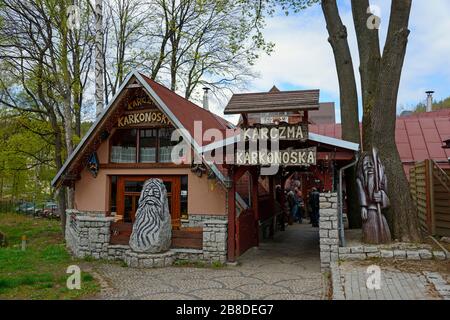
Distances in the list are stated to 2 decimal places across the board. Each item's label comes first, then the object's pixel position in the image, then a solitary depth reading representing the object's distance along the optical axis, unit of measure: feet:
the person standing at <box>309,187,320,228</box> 53.52
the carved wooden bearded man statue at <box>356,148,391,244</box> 29.96
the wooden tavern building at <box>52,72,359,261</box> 31.71
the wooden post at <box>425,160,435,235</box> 32.30
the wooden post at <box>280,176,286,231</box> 54.03
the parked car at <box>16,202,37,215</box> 104.17
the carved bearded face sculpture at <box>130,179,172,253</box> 32.32
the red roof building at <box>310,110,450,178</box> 50.88
